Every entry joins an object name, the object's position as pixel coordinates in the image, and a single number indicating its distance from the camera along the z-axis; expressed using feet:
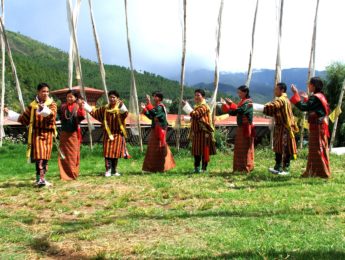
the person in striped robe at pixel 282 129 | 24.11
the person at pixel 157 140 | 26.84
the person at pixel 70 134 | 24.68
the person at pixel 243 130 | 24.99
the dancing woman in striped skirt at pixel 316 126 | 22.39
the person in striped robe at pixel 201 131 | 26.45
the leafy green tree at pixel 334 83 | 79.97
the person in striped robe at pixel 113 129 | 26.17
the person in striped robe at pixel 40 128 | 21.95
